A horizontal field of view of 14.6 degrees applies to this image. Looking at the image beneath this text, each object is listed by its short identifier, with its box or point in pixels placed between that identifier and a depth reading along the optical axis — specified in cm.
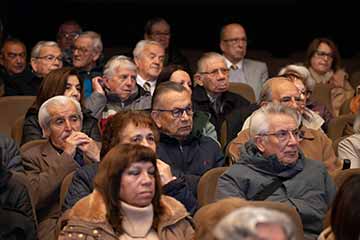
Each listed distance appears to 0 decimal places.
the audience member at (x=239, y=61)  1037
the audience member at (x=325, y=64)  1051
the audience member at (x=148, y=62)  935
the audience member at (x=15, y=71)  989
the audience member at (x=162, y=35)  1076
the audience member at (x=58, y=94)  763
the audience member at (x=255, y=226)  424
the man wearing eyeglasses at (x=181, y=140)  716
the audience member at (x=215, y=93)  881
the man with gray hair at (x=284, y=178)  637
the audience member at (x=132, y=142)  617
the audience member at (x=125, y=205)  546
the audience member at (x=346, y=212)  496
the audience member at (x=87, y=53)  1006
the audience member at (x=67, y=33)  1120
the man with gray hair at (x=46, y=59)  979
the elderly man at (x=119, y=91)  848
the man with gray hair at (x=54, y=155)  655
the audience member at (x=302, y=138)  728
